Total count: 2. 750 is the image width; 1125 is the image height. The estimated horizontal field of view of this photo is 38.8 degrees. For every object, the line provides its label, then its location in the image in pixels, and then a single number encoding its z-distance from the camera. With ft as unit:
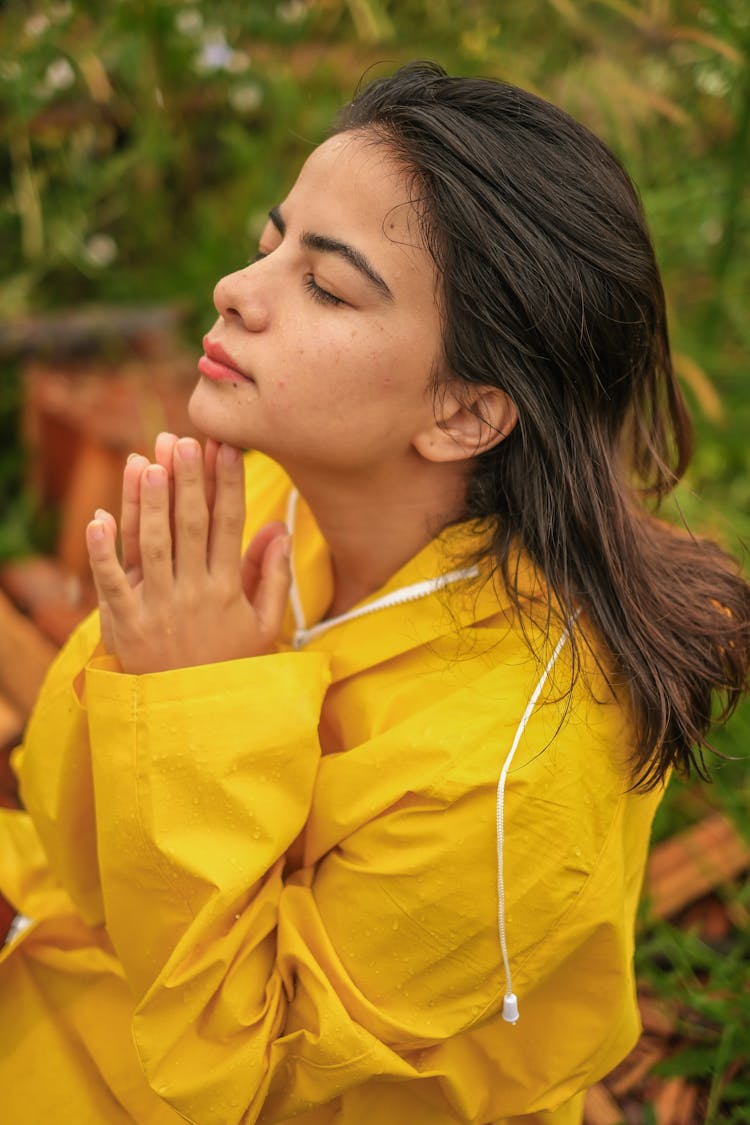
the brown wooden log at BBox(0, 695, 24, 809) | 7.14
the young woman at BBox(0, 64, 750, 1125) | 4.52
